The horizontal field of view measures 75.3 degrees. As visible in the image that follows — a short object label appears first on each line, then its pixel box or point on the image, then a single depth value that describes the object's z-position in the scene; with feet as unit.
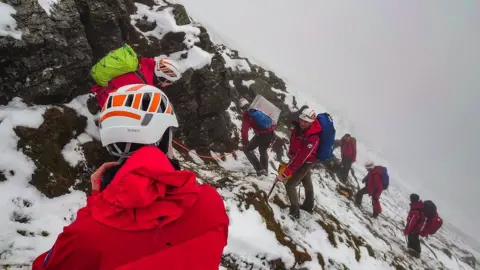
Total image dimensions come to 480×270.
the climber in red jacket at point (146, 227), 5.78
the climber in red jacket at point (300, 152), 27.17
